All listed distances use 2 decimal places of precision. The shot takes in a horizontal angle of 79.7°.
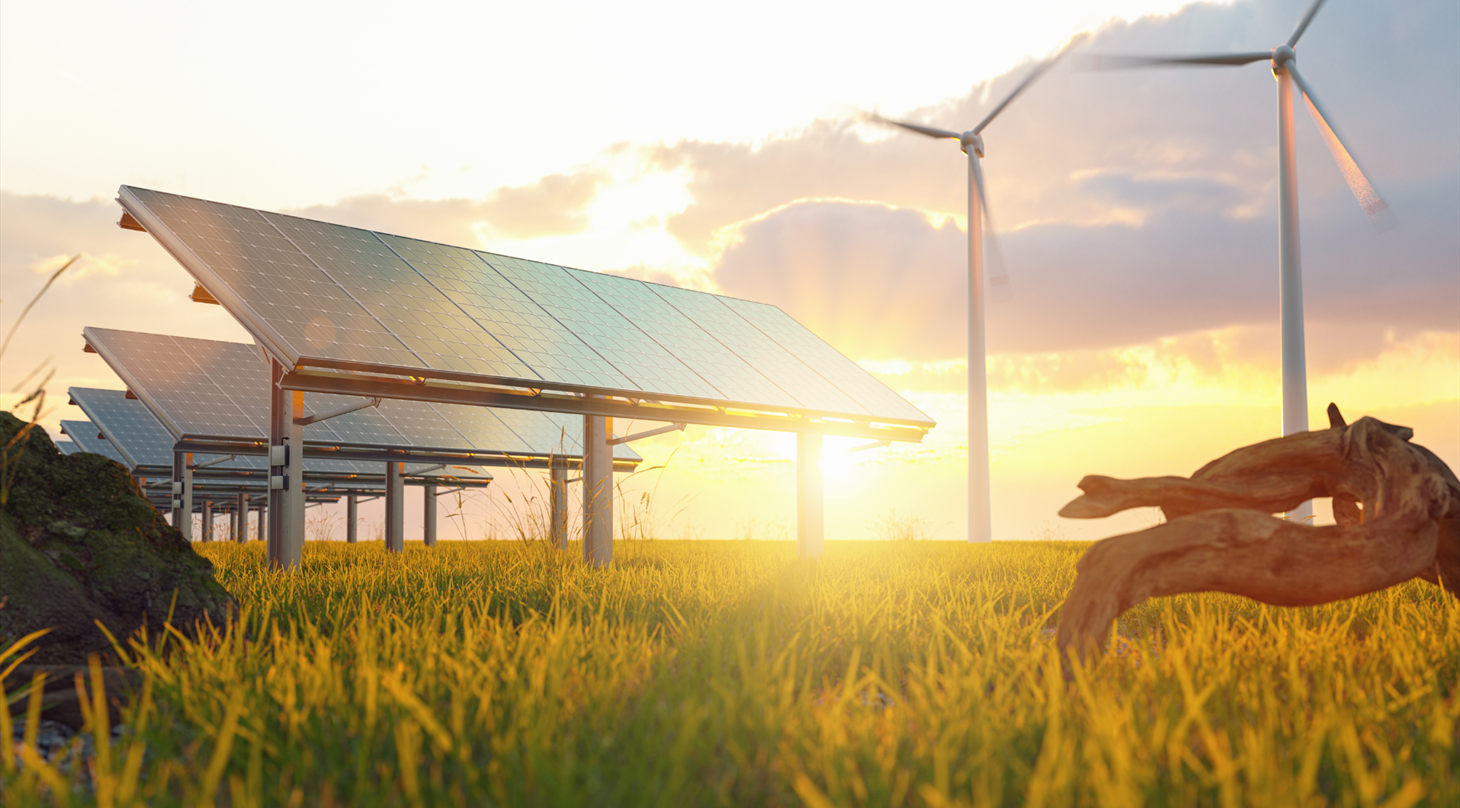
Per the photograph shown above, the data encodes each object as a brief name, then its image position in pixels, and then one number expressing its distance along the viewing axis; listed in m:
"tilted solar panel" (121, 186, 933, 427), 9.94
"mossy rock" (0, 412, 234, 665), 5.00
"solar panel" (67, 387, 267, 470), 22.06
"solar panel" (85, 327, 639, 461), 16.97
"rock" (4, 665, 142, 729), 4.16
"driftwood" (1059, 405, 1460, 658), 4.91
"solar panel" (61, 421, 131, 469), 28.69
